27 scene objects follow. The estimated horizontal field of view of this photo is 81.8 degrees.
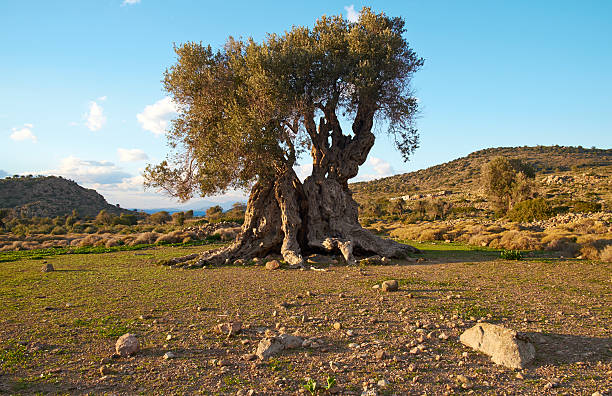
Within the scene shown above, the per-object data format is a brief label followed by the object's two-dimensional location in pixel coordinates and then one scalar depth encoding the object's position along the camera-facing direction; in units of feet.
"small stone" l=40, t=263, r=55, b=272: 44.47
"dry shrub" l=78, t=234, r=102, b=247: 86.63
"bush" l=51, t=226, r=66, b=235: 132.26
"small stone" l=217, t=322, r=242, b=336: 18.63
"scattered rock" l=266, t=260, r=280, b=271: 42.60
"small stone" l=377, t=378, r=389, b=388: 12.88
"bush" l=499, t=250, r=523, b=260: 46.01
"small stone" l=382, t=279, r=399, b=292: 27.96
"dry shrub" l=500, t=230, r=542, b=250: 59.67
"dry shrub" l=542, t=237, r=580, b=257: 49.77
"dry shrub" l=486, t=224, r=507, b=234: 77.47
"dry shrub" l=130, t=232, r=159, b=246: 84.84
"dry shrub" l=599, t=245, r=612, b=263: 43.47
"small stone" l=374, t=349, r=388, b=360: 15.30
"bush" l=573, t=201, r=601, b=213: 109.19
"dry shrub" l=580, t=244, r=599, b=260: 45.55
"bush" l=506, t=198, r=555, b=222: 96.89
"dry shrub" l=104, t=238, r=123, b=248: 81.98
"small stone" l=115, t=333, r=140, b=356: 16.44
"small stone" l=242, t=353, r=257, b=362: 15.70
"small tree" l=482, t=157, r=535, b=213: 138.00
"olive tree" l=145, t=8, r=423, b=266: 46.11
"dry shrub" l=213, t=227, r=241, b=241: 92.07
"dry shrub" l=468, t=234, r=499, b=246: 66.37
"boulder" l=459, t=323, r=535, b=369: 14.62
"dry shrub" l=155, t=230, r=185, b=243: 86.94
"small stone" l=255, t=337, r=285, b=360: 15.79
